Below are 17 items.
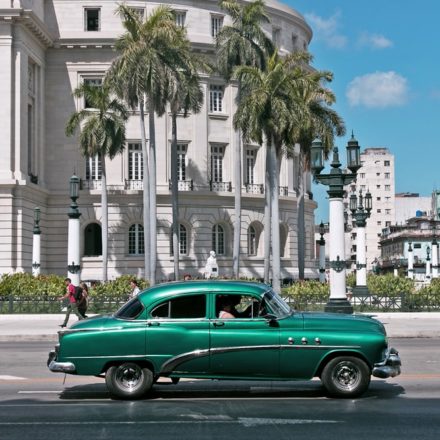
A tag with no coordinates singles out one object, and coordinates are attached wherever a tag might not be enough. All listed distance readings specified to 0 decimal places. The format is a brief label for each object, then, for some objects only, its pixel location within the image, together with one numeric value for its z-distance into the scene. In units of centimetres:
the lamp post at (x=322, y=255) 6025
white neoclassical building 5584
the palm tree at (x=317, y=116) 4538
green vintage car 1184
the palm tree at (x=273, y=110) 4144
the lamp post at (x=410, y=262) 6440
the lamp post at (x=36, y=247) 4550
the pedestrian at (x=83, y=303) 2669
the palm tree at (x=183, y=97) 4469
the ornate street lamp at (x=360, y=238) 3906
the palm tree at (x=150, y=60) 4294
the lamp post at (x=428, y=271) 6685
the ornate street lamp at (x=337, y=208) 2442
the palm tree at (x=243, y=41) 4844
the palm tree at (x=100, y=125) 4931
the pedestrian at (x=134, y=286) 2966
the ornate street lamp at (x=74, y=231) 3209
